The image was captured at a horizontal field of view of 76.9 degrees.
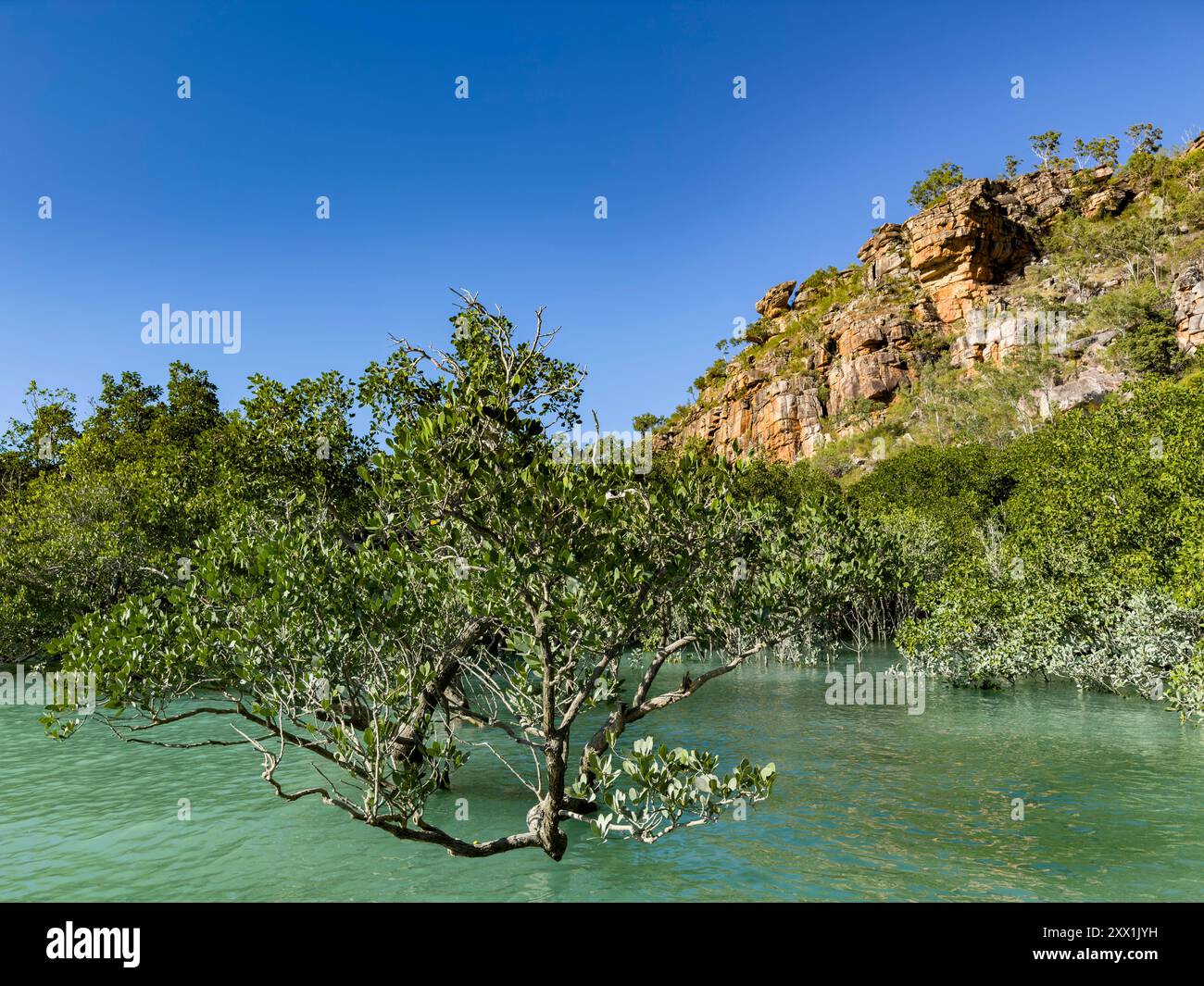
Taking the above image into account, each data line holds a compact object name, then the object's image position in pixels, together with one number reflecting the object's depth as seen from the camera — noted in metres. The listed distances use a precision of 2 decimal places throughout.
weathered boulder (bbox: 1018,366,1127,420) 78.69
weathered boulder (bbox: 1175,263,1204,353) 75.69
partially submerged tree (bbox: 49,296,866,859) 8.55
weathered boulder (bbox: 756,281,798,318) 160.45
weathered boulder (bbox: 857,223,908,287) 131.88
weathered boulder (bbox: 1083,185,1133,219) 125.94
